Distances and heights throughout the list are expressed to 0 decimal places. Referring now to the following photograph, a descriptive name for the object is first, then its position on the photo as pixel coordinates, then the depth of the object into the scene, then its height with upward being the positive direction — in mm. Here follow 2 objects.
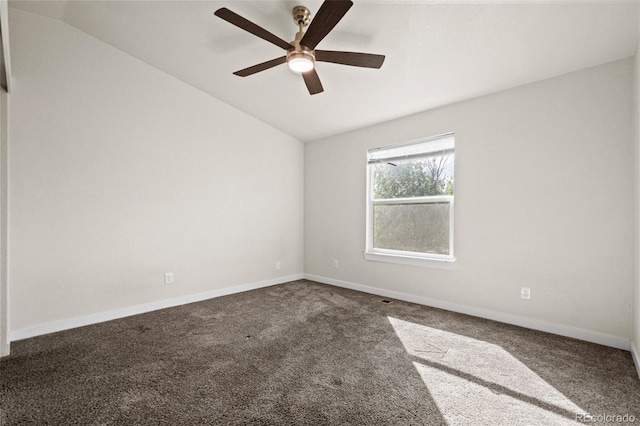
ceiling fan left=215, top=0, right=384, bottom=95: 1820 +1219
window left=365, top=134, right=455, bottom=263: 3473 +166
